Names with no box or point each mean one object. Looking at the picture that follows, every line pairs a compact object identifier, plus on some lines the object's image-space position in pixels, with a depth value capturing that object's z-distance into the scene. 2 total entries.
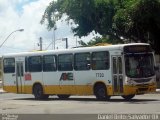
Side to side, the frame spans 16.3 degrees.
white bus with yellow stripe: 28.14
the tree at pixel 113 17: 43.00
